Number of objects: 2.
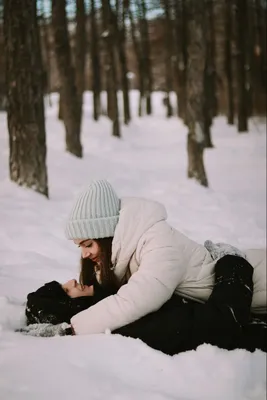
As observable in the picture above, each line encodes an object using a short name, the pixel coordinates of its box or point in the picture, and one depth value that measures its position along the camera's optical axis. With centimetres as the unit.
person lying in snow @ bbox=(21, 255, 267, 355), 209
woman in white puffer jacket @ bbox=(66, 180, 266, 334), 204
